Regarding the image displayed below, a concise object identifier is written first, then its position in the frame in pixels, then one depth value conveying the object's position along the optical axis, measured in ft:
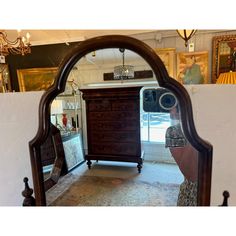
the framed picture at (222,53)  4.42
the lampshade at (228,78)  2.22
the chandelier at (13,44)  4.62
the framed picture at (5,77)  5.50
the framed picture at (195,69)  2.98
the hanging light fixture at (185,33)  3.27
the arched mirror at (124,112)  1.62
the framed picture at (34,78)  3.95
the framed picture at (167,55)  3.57
